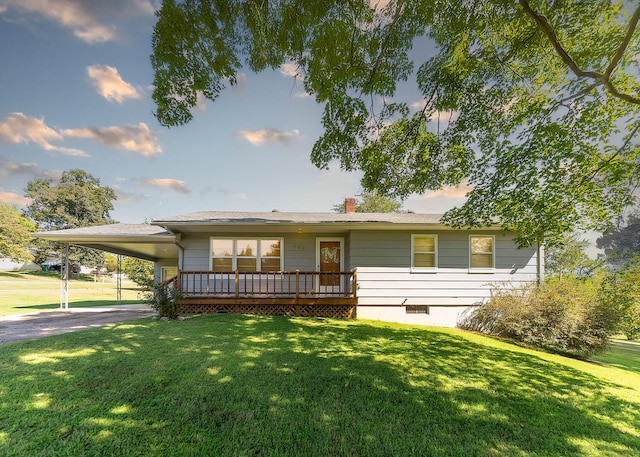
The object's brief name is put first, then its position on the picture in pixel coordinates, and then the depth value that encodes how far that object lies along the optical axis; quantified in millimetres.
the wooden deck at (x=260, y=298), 8500
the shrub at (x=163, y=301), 7613
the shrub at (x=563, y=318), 6824
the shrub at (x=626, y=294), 6784
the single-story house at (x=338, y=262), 8688
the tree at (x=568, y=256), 21352
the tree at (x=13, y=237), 28188
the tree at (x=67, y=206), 35094
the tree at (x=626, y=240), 21189
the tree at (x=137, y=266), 18070
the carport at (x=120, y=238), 8625
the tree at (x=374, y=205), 31027
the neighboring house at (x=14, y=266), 36366
